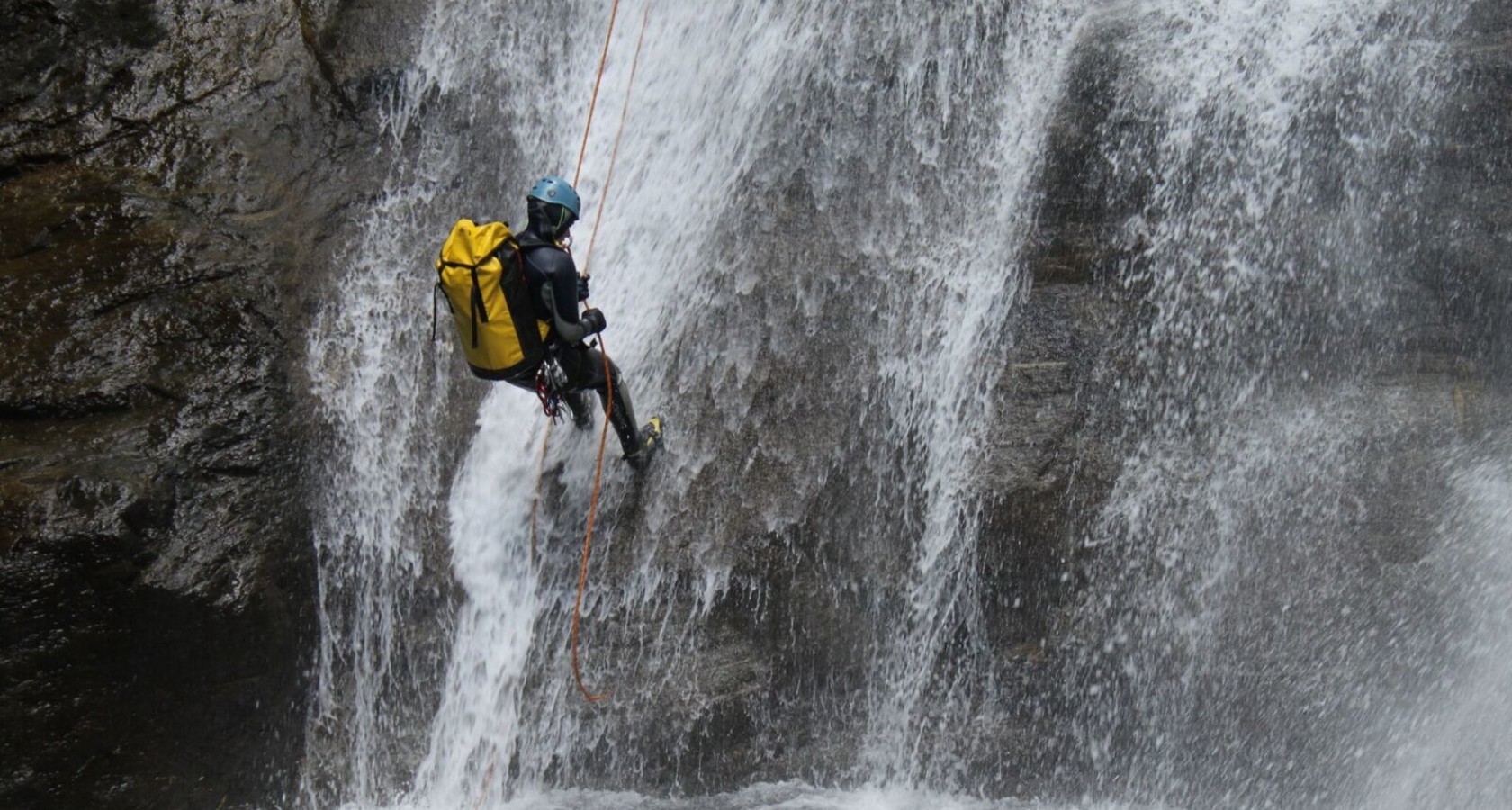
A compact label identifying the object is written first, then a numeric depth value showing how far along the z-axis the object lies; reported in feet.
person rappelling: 35.09
